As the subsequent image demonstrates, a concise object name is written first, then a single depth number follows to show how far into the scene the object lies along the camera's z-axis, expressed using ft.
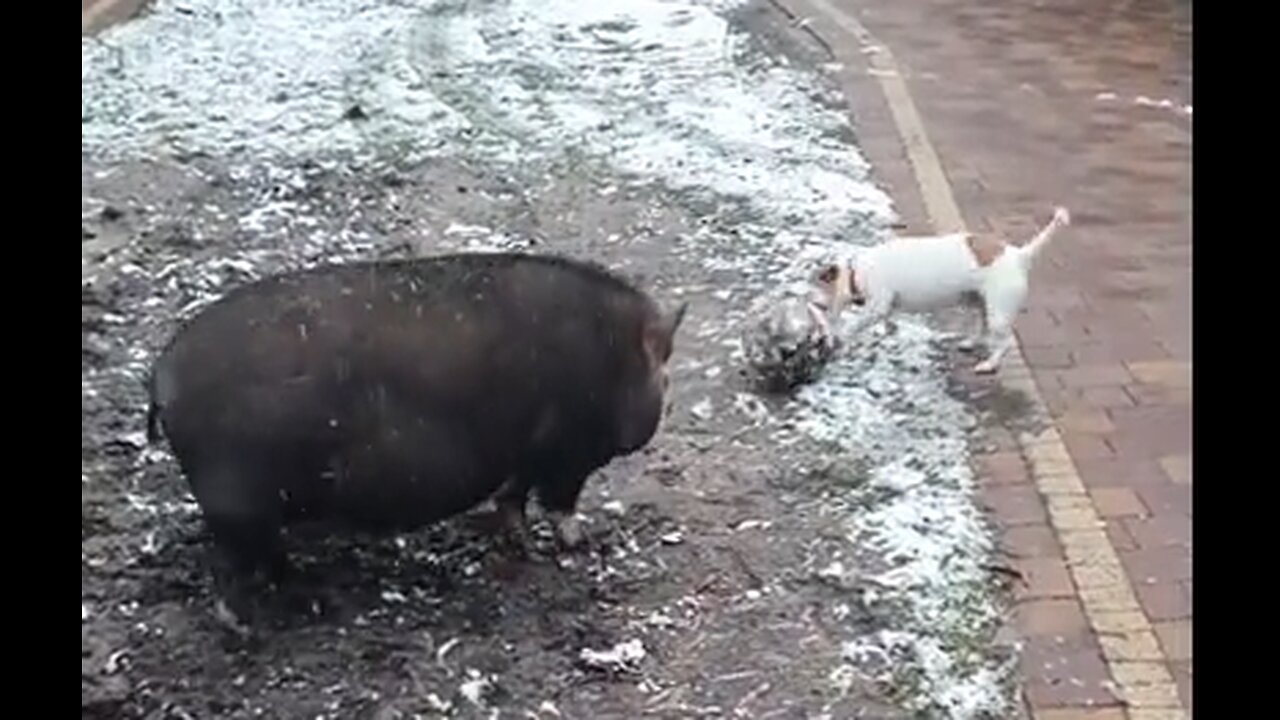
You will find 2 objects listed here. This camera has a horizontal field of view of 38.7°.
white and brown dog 19.52
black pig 13.76
